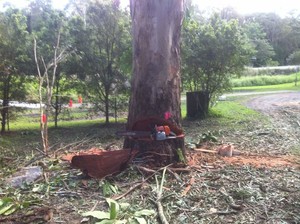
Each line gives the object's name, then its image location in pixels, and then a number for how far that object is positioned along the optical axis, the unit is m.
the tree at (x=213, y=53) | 7.65
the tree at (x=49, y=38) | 7.20
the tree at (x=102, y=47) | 7.49
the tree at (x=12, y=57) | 6.92
